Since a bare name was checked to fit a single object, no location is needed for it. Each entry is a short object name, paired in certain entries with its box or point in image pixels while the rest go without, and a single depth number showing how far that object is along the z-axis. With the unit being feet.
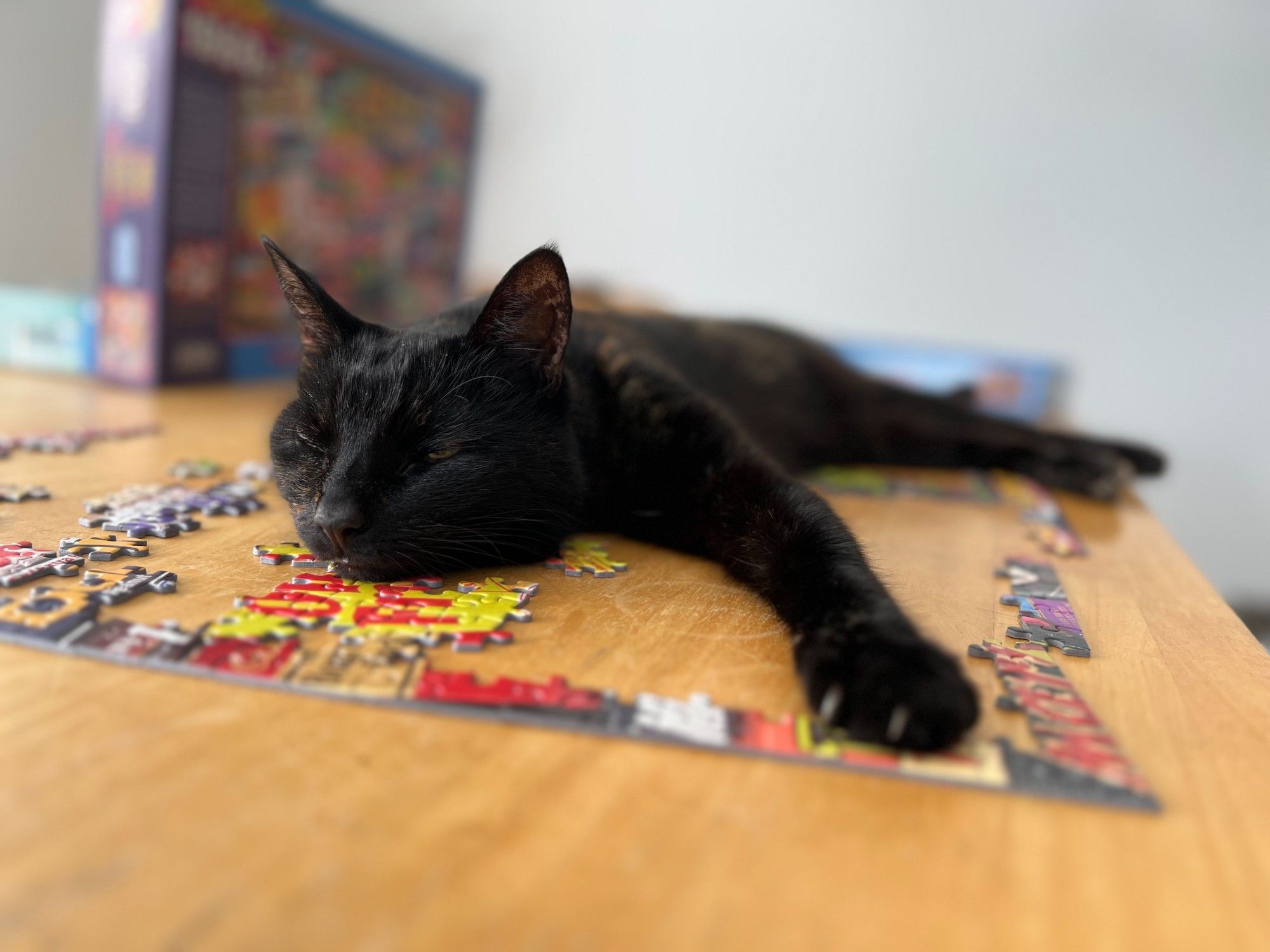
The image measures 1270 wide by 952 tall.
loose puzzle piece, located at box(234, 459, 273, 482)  1.52
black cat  0.85
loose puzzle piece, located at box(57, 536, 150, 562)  1.04
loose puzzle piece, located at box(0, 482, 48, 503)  1.23
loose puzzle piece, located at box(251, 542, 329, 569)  1.12
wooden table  0.55
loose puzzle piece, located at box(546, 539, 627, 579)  1.18
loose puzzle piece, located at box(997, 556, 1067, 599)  1.23
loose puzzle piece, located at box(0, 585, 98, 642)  0.84
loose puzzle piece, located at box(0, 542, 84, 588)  0.95
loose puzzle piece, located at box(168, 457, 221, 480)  1.48
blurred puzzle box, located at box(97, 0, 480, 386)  2.06
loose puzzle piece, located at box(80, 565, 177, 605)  0.93
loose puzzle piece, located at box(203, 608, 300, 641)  0.87
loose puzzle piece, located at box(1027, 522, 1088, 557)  1.46
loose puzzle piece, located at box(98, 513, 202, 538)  1.15
